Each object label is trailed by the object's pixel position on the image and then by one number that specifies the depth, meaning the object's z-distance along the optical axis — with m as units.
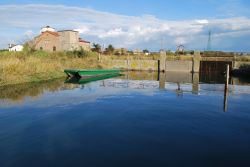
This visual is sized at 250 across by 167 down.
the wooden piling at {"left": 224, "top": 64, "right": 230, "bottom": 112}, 13.83
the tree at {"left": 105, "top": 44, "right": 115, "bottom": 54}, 50.30
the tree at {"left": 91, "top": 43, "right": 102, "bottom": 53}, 50.09
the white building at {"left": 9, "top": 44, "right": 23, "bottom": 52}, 52.50
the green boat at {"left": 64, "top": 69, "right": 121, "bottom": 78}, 24.39
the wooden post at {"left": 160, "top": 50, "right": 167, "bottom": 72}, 35.81
